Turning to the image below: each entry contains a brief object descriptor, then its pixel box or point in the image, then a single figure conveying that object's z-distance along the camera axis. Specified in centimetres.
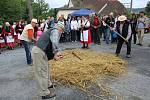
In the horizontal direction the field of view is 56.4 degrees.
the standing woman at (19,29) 865
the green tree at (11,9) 1601
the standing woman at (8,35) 815
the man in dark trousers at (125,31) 573
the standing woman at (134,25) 810
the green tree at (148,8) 2506
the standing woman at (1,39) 797
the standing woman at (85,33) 720
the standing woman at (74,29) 912
